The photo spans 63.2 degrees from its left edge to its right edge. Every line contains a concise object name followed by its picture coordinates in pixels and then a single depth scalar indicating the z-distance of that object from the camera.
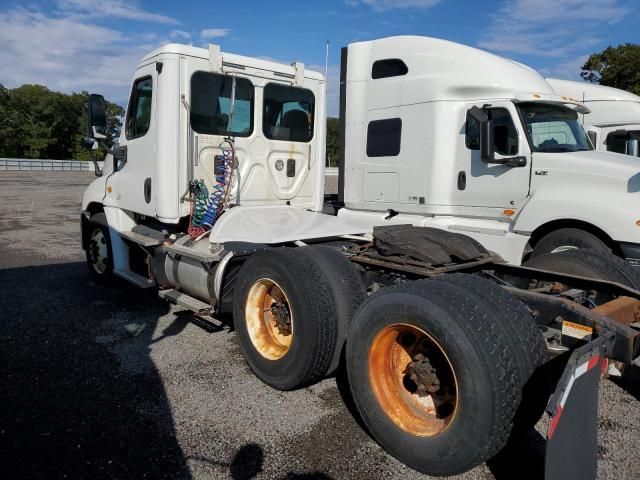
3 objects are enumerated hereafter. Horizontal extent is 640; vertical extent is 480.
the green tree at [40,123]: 69.50
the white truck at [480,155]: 5.99
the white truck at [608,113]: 9.80
